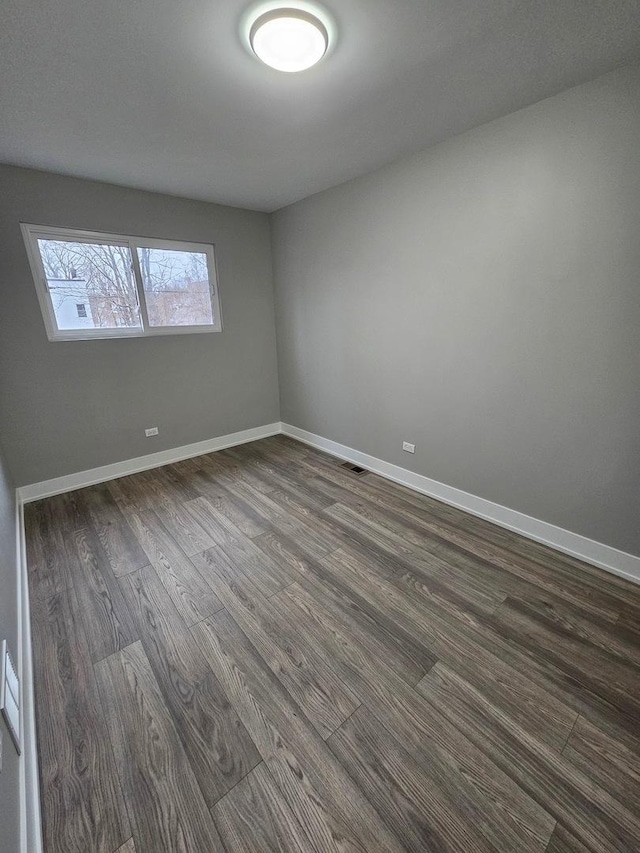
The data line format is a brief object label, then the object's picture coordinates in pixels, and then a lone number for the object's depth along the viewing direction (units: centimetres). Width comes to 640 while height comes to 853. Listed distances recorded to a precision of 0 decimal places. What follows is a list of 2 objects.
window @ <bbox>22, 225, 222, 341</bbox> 271
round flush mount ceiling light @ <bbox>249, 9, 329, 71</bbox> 126
